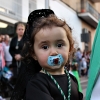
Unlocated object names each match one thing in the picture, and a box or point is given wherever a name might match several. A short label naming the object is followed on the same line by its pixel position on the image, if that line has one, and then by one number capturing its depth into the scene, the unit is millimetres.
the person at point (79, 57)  12547
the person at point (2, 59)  5569
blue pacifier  1380
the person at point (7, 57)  5856
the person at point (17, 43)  4730
